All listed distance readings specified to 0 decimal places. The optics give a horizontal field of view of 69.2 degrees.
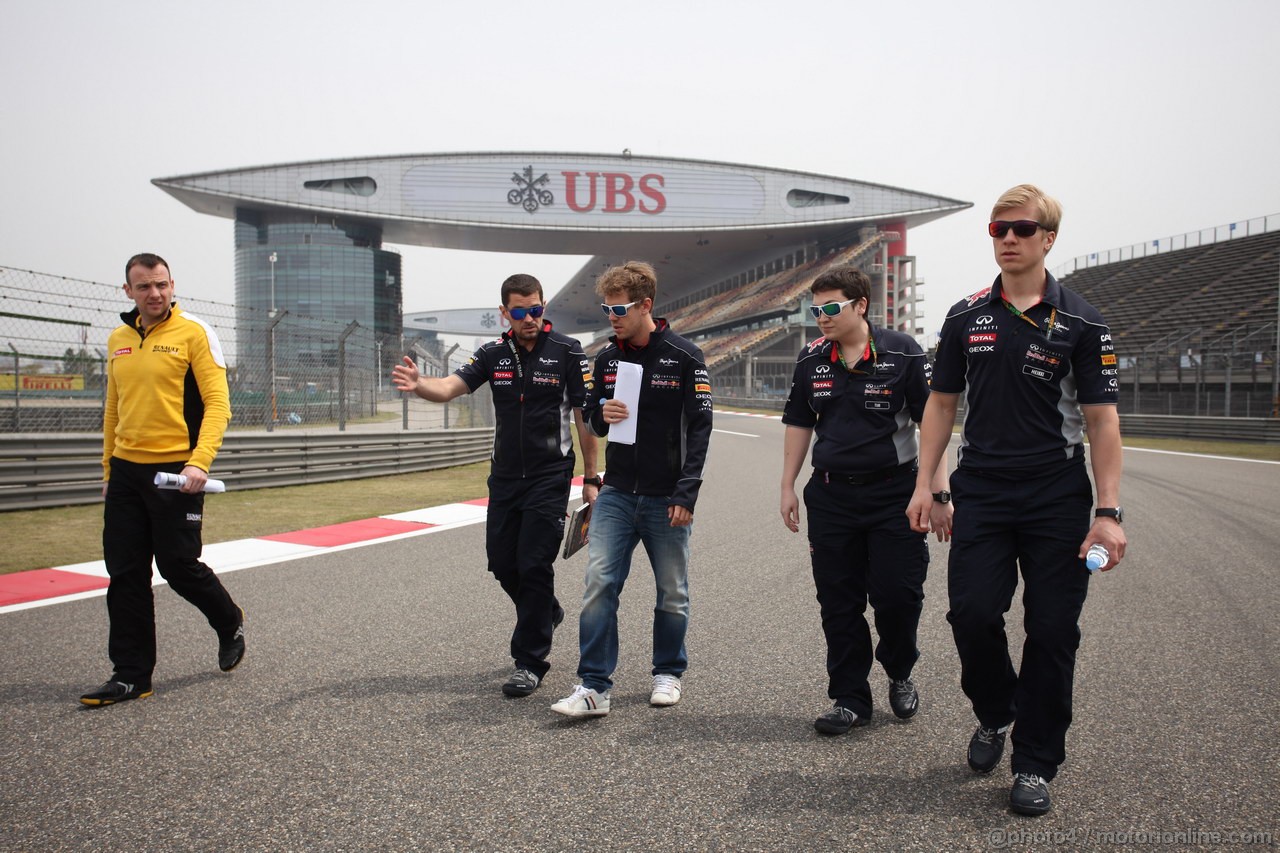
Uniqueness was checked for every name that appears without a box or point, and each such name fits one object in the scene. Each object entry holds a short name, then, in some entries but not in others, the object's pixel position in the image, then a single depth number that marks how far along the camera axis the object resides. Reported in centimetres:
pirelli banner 1093
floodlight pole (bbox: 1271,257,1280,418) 2248
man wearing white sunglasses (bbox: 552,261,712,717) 382
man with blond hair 287
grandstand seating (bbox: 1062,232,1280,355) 3425
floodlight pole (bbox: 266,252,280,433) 1204
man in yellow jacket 396
